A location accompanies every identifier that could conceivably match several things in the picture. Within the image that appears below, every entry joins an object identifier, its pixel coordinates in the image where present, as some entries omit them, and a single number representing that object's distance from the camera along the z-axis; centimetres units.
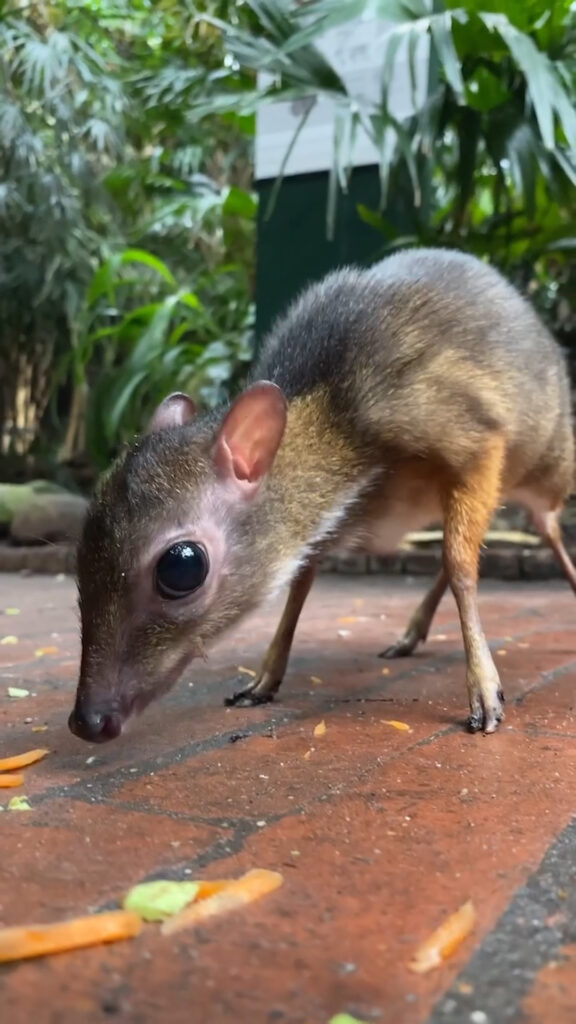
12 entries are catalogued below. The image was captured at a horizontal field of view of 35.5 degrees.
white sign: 72
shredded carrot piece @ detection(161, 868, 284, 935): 15
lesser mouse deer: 25
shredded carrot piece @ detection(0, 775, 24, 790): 23
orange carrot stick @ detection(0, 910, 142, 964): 14
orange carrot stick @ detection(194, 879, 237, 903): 16
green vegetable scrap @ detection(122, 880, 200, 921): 15
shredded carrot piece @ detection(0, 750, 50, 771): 24
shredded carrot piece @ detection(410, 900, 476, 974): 14
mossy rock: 100
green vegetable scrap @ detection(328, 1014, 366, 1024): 12
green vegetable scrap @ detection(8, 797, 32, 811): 21
